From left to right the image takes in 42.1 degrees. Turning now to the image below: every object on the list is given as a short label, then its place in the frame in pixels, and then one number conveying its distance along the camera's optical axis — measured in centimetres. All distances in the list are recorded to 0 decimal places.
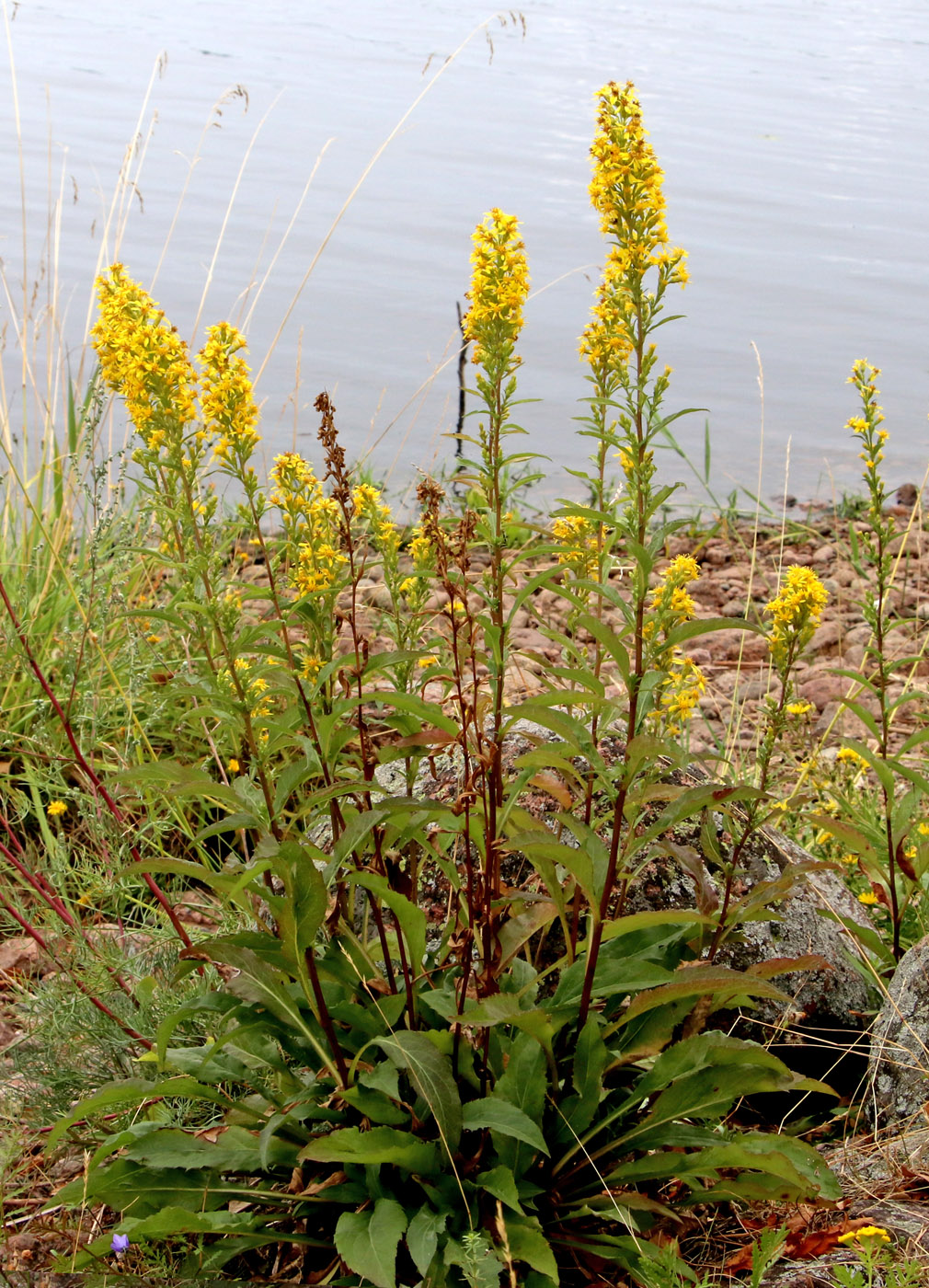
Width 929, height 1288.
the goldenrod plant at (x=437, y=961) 201
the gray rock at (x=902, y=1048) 250
